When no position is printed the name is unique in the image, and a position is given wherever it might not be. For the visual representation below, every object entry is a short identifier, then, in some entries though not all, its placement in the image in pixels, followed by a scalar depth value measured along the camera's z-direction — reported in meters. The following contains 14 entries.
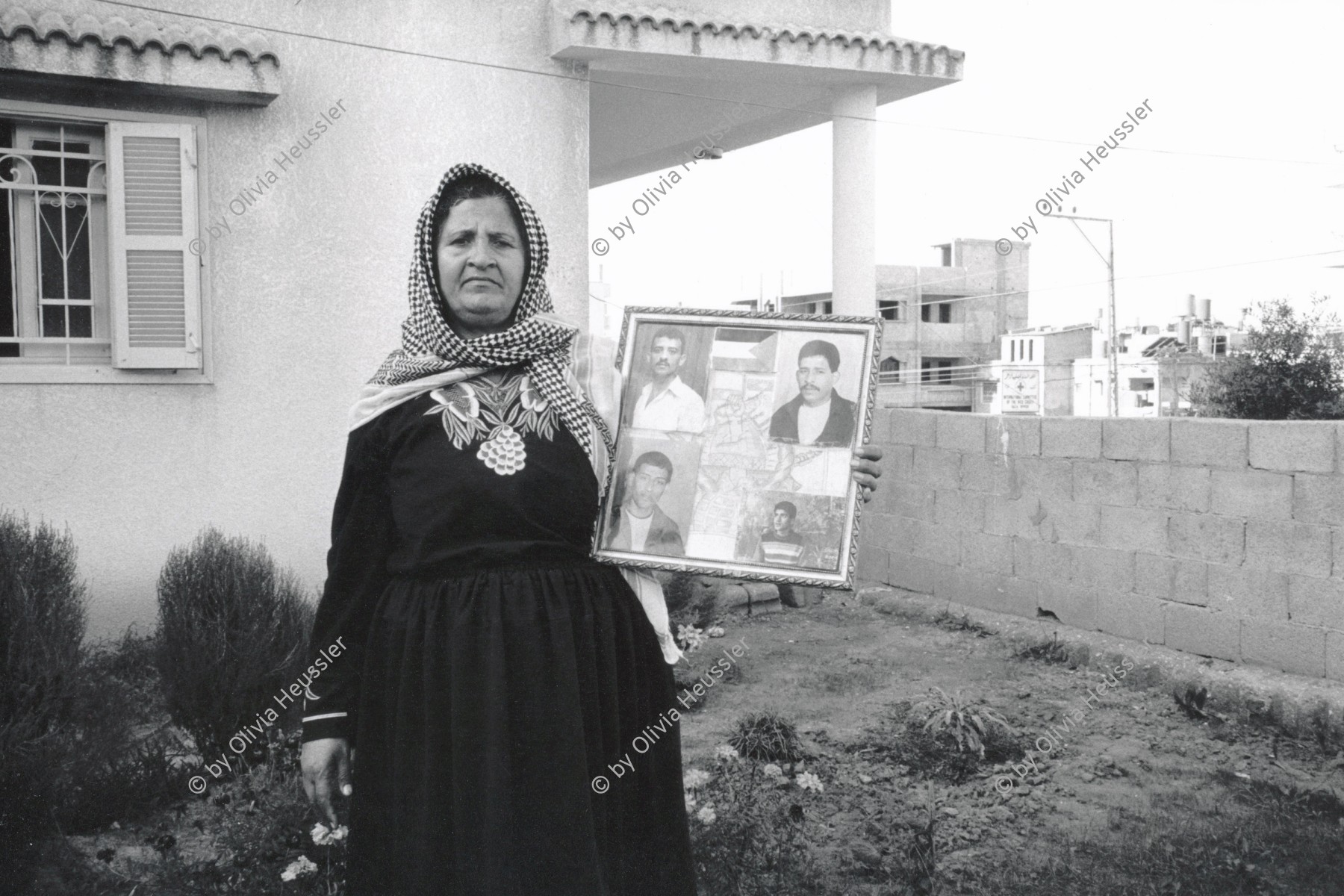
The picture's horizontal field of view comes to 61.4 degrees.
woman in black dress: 2.17
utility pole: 35.12
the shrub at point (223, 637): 4.65
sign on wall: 29.19
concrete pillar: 8.03
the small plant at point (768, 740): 4.91
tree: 16.39
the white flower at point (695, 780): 4.11
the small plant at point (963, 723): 5.05
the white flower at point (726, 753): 4.11
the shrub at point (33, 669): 3.65
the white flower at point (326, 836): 2.75
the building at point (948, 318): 57.31
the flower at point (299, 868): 3.04
